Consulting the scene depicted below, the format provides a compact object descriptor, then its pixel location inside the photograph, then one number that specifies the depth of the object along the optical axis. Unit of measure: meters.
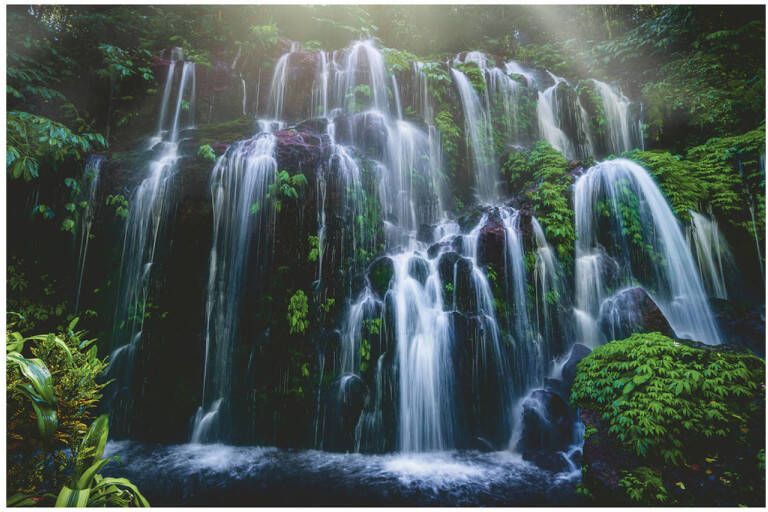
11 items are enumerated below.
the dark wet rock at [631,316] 6.02
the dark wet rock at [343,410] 5.88
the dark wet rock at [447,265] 6.80
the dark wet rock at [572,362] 5.74
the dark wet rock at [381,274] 6.73
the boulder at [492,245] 6.98
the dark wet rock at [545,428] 5.32
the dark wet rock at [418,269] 6.84
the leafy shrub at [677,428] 3.73
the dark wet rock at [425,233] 8.39
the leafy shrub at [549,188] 7.25
